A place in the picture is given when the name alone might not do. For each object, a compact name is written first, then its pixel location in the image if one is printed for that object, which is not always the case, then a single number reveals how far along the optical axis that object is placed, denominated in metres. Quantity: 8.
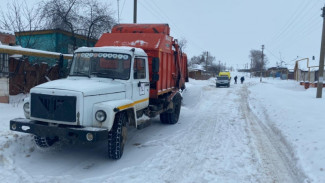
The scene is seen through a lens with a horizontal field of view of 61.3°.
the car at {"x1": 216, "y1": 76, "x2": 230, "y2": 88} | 37.17
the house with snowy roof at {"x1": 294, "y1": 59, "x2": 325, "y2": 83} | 31.14
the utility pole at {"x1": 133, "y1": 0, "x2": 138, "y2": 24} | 19.27
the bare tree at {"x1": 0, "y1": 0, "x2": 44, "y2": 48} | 16.75
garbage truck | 5.24
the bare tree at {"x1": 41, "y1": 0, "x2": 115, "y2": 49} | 18.50
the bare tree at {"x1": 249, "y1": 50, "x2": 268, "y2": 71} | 118.20
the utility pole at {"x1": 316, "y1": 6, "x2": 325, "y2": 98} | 17.66
